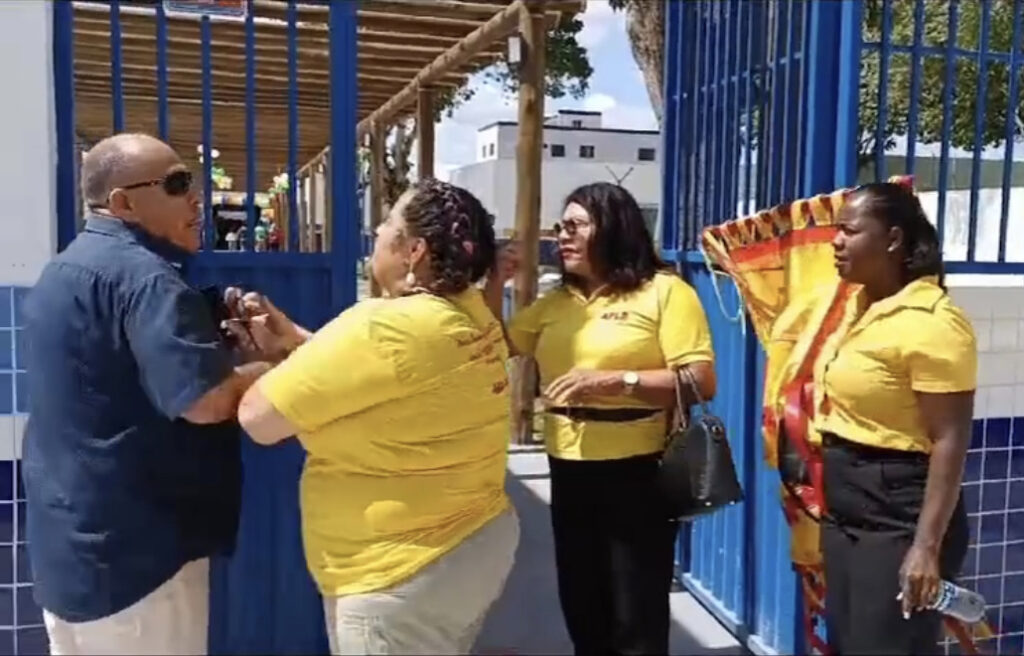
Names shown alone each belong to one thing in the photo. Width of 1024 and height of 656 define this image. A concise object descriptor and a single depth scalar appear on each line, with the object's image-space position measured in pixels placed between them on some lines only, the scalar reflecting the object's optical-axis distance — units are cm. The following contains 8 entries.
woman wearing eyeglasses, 288
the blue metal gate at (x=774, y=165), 339
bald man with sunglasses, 212
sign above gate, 318
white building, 4178
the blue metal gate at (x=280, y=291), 330
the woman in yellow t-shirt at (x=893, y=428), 243
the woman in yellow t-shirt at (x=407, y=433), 204
